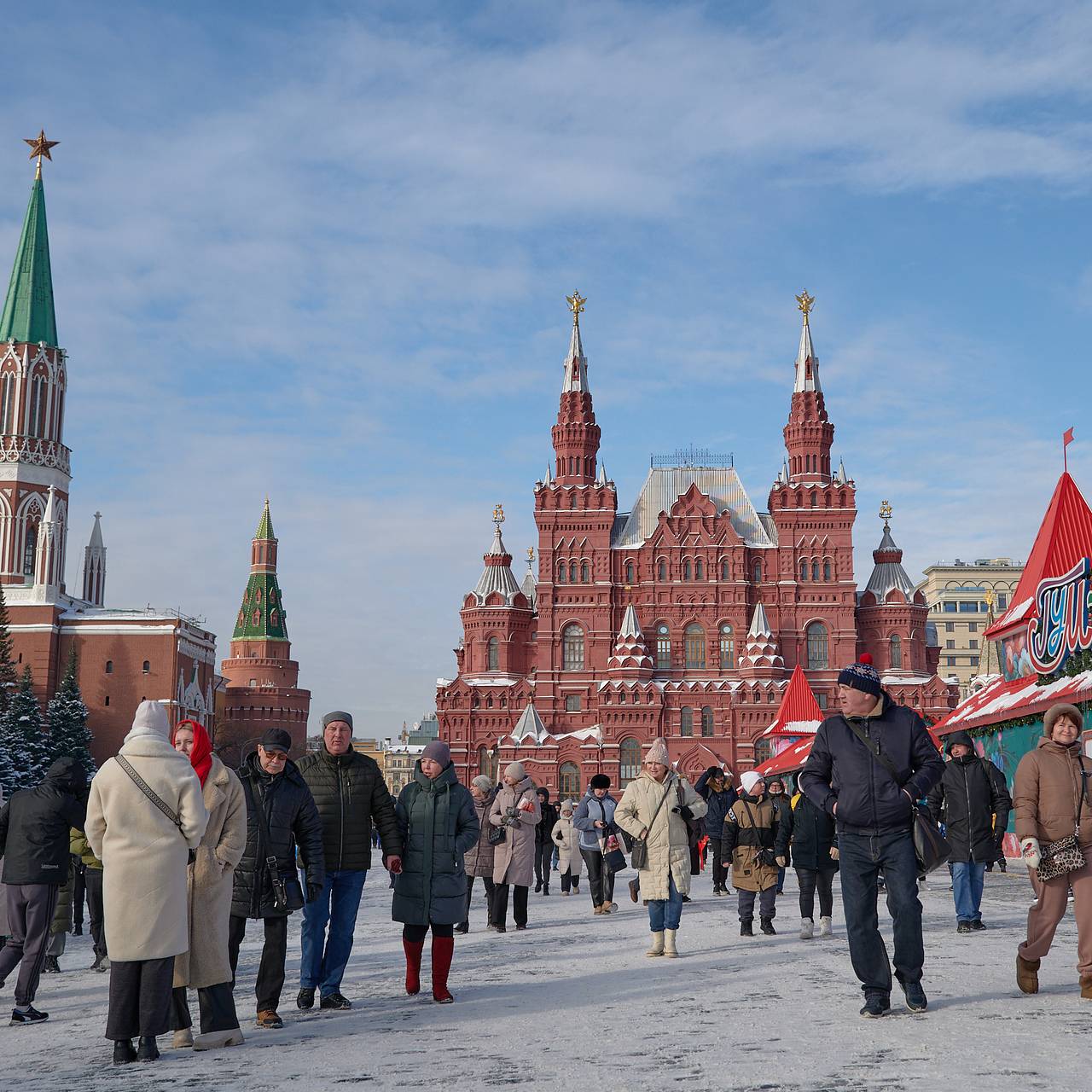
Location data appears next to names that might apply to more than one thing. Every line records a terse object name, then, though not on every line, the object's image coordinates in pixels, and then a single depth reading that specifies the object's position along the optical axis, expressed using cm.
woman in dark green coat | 819
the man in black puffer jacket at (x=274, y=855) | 752
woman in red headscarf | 690
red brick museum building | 6338
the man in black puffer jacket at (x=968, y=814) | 1118
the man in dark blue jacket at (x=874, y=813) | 676
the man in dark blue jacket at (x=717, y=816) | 1747
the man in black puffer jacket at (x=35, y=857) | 870
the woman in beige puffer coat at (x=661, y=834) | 1023
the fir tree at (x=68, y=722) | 6544
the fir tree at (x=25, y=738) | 5603
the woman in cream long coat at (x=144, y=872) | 657
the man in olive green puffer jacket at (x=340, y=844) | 812
